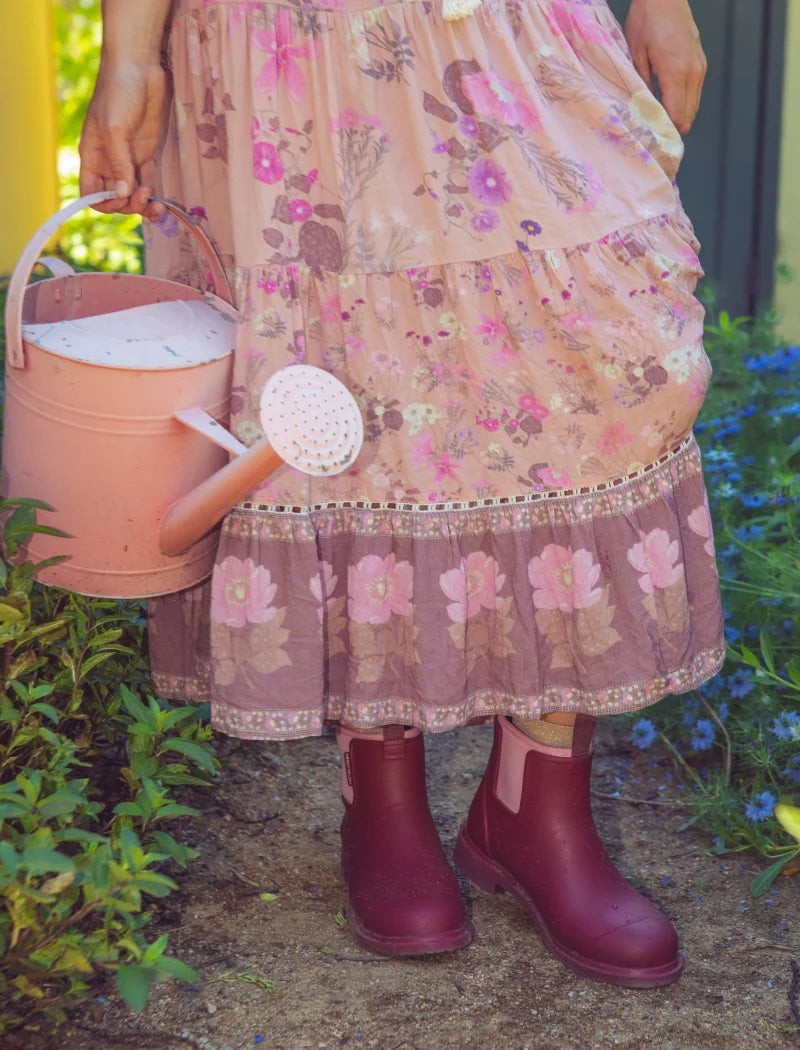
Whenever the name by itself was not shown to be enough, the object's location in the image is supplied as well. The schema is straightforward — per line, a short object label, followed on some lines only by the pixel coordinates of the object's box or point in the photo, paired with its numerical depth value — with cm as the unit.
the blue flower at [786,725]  164
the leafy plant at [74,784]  105
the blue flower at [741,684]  180
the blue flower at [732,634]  190
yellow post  348
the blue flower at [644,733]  186
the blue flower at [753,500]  207
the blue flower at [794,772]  168
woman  131
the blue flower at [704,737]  181
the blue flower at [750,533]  204
